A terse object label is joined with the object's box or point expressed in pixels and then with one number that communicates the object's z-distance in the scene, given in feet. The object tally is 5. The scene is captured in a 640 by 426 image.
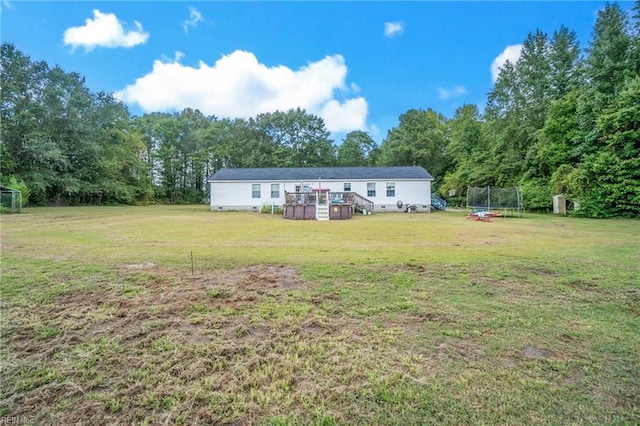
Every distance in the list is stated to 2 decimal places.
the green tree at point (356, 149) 141.59
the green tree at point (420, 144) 121.90
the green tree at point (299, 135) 139.03
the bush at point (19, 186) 61.16
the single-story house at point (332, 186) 77.20
